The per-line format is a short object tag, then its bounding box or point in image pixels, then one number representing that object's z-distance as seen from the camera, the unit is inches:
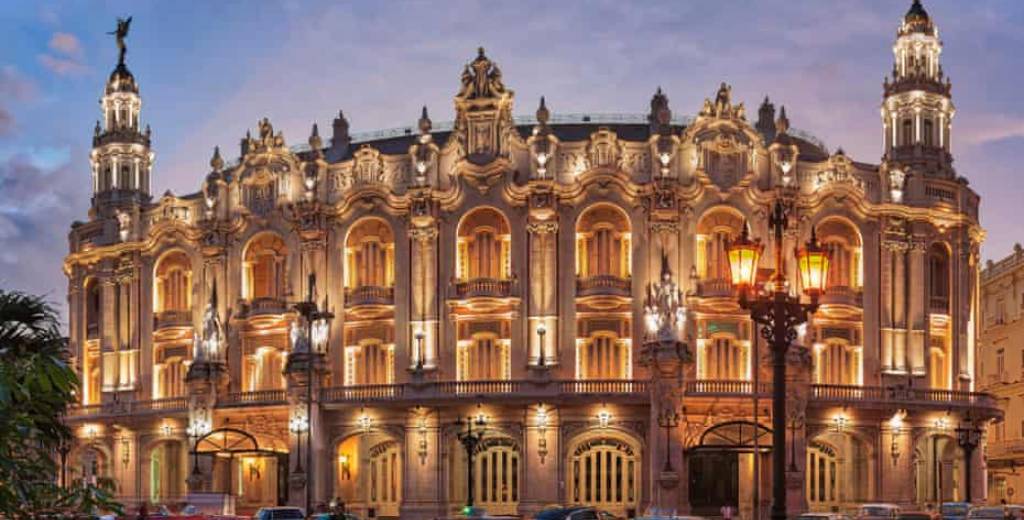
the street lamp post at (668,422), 2908.5
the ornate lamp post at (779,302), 1120.8
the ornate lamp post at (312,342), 3029.0
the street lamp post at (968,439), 2869.1
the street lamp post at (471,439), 2787.9
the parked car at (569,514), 1964.8
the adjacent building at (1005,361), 3895.2
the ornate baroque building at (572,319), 3014.3
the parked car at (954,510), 2507.9
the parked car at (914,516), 2331.4
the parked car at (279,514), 2210.9
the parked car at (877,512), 2576.3
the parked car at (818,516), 2250.2
